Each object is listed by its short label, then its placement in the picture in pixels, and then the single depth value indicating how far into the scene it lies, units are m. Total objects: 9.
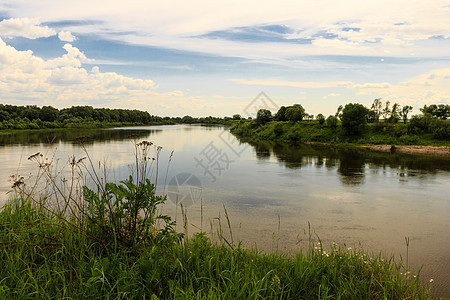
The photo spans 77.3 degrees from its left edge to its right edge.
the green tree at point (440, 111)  52.66
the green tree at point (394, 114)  55.09
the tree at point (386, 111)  58.06
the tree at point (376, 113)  59.02
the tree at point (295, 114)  66.19
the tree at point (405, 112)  57.94
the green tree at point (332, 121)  56.75
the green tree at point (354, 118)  51.38
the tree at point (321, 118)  62.03
